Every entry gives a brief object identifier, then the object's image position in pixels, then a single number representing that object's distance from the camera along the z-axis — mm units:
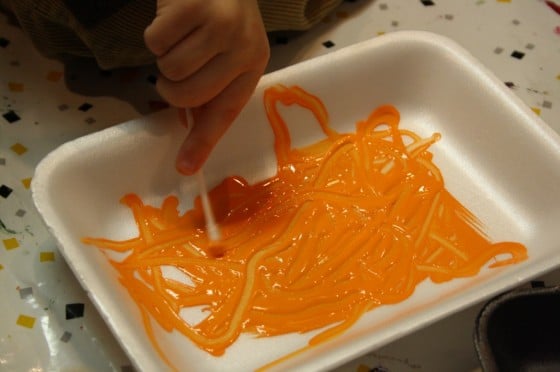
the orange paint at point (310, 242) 569
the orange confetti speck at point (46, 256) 580
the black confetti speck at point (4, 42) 670
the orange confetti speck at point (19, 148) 620
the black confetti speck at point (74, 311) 564
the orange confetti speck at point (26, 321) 559
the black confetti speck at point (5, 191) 600
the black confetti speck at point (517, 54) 689
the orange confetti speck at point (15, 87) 649
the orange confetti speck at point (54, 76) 655
